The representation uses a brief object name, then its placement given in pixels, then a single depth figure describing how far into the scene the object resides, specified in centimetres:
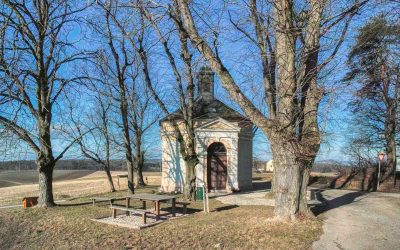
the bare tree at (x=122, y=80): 2134
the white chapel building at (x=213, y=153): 2720
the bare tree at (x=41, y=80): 1527
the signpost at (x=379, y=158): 3190
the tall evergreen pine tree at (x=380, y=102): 2473
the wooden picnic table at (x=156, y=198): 1434
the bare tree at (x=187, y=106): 1995
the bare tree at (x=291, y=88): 1152
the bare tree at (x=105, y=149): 2654
